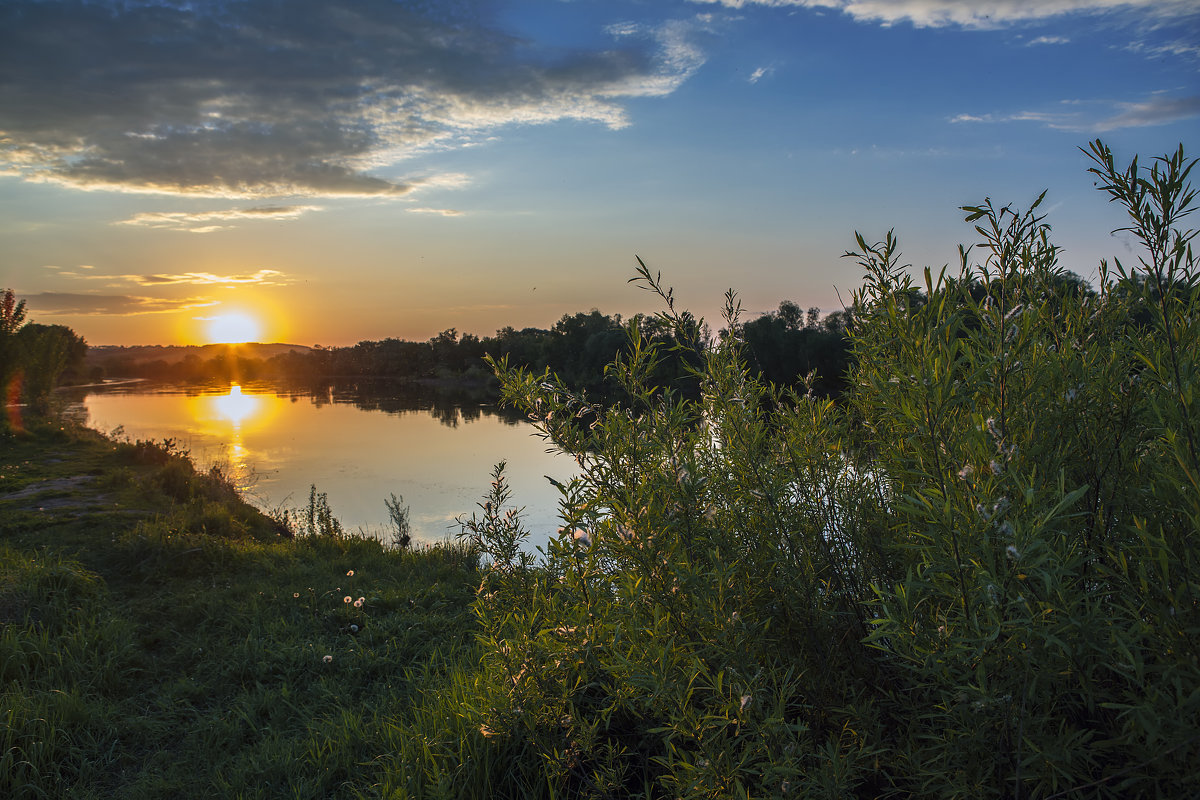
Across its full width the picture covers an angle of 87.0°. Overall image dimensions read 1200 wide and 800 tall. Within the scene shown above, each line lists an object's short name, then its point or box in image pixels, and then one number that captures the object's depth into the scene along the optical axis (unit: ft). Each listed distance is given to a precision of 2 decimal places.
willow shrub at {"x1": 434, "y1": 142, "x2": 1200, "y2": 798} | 4.59
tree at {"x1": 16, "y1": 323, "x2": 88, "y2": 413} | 78.48
